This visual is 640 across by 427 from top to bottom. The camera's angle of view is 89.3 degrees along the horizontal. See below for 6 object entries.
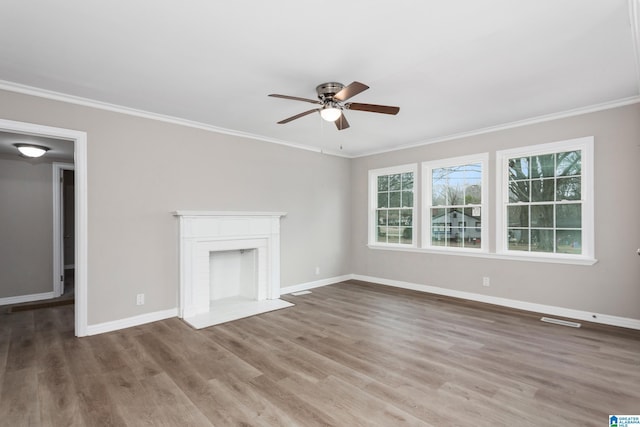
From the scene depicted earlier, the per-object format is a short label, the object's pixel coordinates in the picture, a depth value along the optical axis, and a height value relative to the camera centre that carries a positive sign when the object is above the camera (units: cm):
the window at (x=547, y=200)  411 +14
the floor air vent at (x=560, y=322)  390 -138
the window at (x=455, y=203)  507 +13
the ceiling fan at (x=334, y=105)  291 +100
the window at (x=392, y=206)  600 +10
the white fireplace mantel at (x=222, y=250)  434 -64
